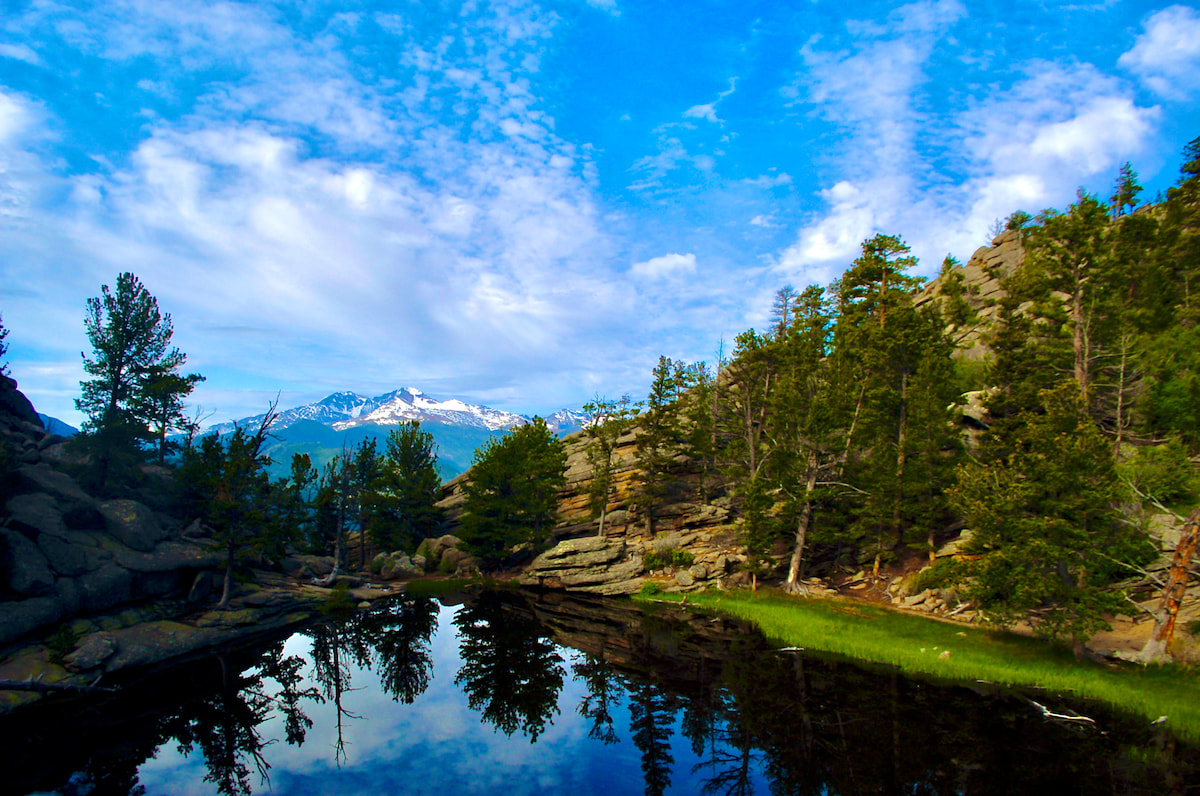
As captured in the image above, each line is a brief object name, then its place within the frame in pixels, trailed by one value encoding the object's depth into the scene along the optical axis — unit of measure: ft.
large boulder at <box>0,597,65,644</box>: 75.31
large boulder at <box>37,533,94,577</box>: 87.40
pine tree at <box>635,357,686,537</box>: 199.31
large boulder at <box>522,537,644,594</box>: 166.61
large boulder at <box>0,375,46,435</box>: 151.64
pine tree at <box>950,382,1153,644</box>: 73.61
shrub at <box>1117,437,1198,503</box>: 87.86
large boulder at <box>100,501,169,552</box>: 104.26
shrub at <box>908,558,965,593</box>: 96.32
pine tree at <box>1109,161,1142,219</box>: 189.67
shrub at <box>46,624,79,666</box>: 75.87
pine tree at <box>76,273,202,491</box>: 148.46
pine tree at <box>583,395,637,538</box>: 205.16
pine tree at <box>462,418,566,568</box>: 201.16
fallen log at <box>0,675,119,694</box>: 67.35
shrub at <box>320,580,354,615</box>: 132.57
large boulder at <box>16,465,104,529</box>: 96.12
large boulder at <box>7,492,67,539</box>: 87.61
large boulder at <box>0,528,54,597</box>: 80.41
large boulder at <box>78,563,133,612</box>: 88.84
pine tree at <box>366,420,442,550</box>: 221.87
